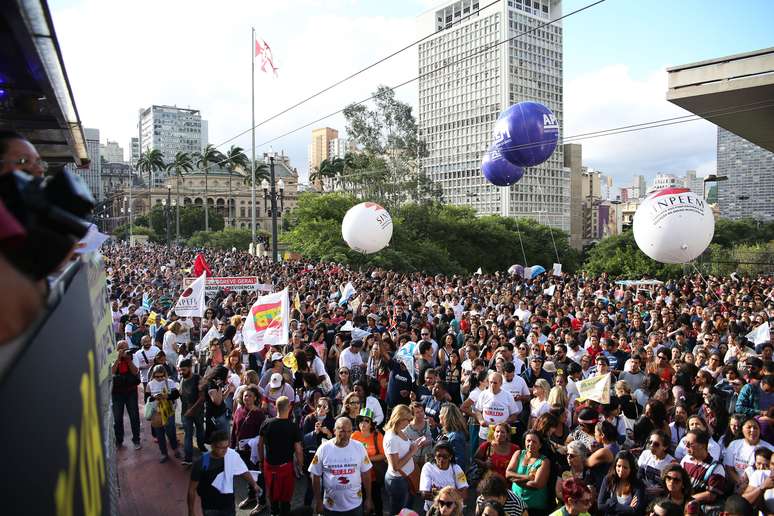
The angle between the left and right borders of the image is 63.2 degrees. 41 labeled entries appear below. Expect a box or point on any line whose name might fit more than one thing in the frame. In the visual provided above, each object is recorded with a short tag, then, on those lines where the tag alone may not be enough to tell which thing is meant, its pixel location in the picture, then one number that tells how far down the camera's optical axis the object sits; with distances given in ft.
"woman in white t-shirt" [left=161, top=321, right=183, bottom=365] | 33.33
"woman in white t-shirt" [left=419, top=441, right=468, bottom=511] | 17.13
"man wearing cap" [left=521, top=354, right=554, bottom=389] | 26.14
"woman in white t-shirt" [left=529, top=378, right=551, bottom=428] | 22.11
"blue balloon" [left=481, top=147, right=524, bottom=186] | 59.52
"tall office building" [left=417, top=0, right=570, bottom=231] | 395.55
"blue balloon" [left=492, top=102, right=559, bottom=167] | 51.26
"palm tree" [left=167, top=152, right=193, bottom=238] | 255.52
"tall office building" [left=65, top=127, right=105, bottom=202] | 481.14
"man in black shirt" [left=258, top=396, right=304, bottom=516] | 19.45
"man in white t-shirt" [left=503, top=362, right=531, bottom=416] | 24.26
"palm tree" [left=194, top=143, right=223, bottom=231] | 247.09
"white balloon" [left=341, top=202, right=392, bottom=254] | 63.31
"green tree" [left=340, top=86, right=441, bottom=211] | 159.84
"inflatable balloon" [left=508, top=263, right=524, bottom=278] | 92.82
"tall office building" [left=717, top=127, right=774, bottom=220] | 591.37
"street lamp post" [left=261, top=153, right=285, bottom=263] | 88.17
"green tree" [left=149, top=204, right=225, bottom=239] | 286.05
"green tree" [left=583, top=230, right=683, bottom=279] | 131.23
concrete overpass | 51.91
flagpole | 109.46
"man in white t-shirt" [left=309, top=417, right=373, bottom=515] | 17.52
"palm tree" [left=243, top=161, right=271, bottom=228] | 261.50
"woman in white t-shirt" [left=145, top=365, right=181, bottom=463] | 27.43
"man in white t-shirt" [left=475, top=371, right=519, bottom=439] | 22.59
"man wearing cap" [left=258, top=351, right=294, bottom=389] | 25.68
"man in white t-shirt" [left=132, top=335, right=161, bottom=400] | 32.14
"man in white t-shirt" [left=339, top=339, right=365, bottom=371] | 29.07
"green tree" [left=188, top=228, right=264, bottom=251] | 201.85
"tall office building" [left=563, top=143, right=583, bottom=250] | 410.31
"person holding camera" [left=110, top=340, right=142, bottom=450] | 27.84
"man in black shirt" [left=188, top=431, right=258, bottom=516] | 16.93
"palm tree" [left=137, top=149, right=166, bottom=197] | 275.59
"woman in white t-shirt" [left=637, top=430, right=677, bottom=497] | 16.66
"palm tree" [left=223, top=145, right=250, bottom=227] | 250.78
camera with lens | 4.23
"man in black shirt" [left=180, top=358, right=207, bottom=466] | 25.24
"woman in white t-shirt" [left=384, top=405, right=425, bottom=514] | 18.90
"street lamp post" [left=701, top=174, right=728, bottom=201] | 76.89
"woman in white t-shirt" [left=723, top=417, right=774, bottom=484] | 17.03
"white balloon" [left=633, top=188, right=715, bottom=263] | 42.65
